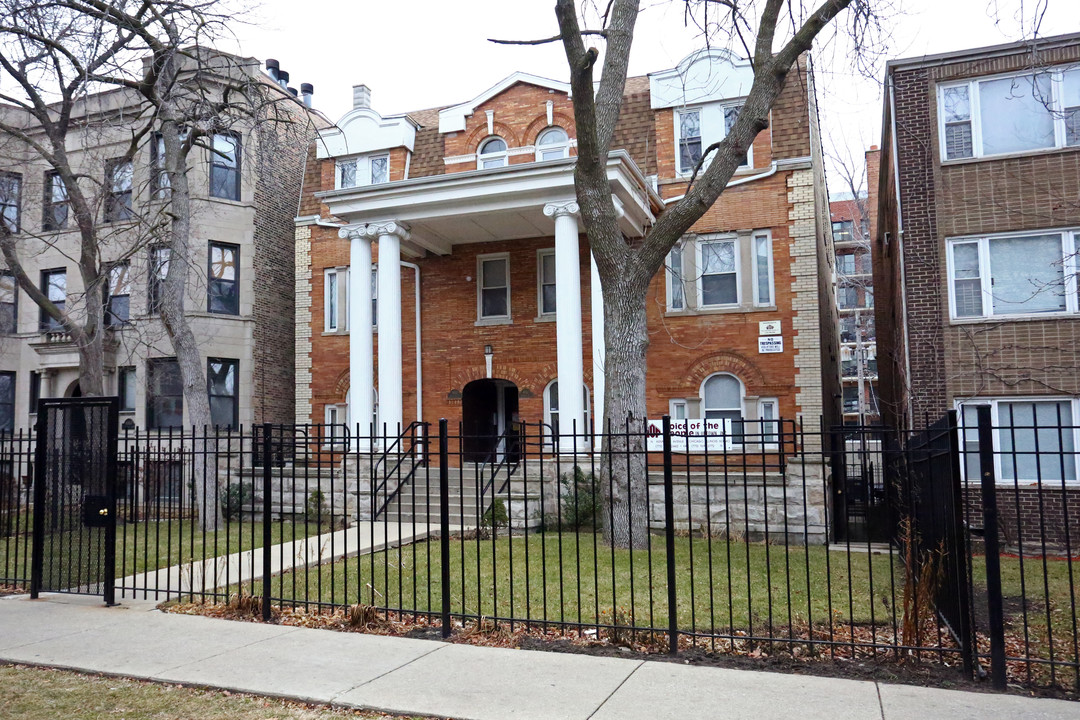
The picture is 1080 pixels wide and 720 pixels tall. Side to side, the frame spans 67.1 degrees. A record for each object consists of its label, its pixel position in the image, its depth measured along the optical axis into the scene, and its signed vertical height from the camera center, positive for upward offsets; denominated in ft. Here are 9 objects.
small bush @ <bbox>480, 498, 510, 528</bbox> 45.06 -5.97
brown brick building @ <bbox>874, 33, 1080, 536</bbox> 46.47 +9.61
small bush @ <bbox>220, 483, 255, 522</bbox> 52.60 -5.51
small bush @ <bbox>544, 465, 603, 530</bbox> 44.60 -5.39
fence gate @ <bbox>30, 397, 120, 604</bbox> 27.81 -2.80
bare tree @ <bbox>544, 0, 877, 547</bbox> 34.78 +10.19
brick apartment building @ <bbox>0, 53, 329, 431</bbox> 69.31 +10.85
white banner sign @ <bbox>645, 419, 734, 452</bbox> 51.91 -2.46
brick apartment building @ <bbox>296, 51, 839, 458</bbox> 53.83 +10.48
